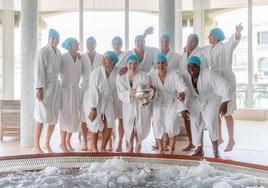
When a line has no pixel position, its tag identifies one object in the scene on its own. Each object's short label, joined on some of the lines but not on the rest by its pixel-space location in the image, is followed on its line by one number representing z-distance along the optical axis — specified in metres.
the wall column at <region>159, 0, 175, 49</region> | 6.16
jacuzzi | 3.58
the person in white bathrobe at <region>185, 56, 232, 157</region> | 4.42
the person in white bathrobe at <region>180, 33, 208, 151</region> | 4.74
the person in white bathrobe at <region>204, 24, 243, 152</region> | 4.79
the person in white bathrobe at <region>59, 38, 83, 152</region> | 4.85
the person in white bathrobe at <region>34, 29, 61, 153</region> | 4.62
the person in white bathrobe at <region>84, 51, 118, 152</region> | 4.62
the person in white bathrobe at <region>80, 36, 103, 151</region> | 5.08
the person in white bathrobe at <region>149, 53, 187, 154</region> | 4.51
